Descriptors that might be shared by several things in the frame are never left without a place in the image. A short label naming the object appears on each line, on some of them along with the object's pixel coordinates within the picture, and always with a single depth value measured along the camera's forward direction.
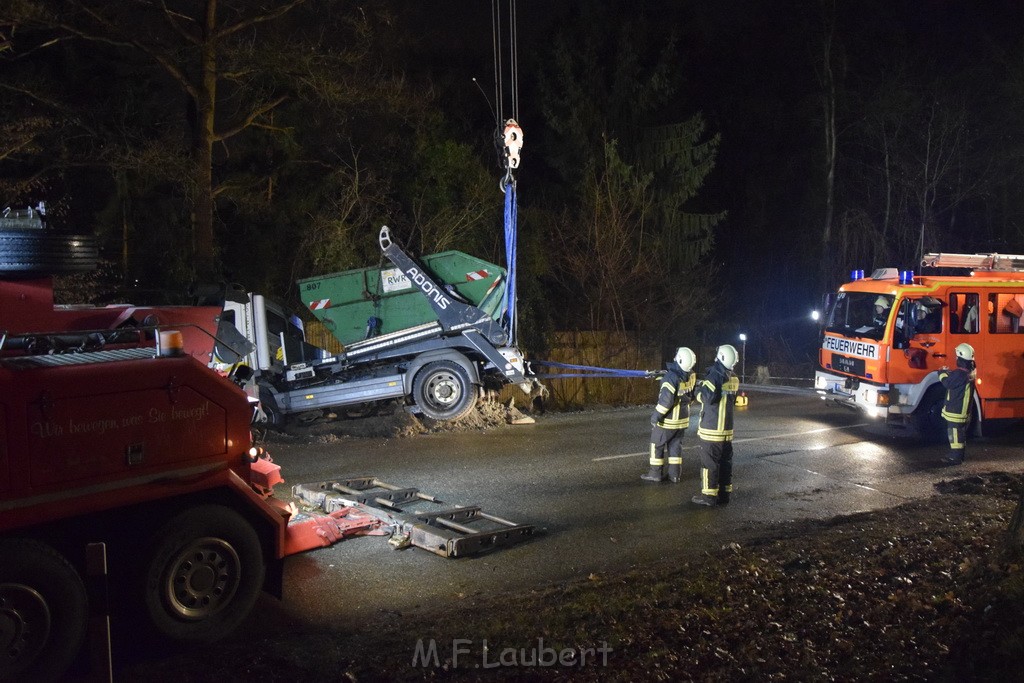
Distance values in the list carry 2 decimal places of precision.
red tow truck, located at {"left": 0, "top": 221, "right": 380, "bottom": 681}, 4.43
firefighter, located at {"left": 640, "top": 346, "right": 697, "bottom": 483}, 9.13
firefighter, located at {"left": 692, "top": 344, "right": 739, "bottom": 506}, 8.58
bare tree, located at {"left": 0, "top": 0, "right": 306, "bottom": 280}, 13.49
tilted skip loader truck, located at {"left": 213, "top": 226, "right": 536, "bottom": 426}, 12.55
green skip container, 12.67
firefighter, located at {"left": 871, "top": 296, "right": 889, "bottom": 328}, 12.12
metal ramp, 7.03
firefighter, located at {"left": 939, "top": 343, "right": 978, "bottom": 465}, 10.66
